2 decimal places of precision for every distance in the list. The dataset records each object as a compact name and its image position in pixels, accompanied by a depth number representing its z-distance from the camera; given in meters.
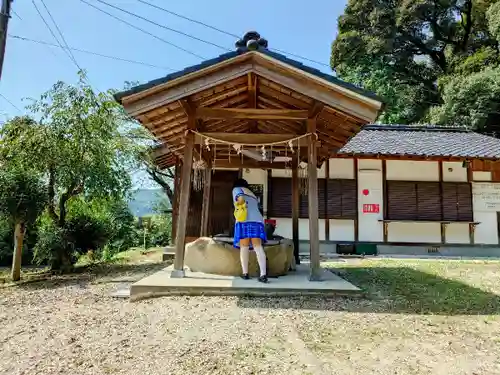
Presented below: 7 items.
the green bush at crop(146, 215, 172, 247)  17.62
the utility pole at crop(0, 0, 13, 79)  4.68
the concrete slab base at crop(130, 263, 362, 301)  4.18
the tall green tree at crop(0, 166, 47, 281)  6.46
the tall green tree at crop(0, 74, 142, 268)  6.95
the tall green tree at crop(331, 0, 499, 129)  20.06
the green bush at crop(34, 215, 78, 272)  7.21
